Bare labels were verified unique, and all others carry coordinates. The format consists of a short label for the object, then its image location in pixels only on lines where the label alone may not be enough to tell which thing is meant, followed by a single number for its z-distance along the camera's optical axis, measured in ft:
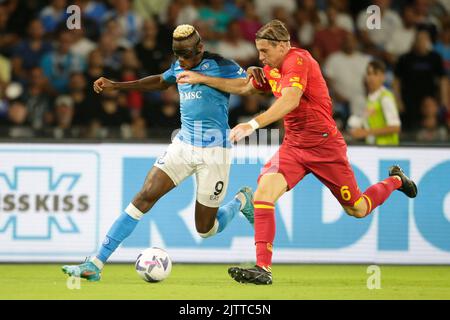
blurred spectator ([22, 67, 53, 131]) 42.01
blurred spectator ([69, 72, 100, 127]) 41.09
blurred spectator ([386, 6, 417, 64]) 47.83
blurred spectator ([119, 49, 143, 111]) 42.52
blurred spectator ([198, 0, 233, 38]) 46.37
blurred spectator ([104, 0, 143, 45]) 45.78
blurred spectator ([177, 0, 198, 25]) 46.07
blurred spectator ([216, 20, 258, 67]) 45.47
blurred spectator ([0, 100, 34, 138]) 41.60
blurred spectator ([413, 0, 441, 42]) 47.37
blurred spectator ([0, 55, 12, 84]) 43.83
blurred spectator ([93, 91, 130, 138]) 41.04
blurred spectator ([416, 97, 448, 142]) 43.16
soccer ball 28.35
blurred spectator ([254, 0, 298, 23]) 47.51
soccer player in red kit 27.14
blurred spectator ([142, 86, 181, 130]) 41.70
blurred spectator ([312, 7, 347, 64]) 46.39
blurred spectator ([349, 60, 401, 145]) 37.55
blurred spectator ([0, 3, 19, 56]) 45.44
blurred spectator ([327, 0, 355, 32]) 47.52
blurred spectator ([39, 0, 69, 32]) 45.78
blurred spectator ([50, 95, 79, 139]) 41.32
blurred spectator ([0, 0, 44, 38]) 45.96
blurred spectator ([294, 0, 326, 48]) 46.78
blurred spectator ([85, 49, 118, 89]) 42.37
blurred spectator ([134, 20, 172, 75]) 43.50
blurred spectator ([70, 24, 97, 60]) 44.62
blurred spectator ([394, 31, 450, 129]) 44.91
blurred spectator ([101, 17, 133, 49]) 44.68
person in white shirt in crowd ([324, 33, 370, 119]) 45.42
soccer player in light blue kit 28.71
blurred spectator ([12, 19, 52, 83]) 44.39
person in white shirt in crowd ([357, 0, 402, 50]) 47.67
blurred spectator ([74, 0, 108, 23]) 46.21
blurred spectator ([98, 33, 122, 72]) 43.09
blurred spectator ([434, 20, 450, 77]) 47.75
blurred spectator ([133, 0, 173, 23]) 46.98
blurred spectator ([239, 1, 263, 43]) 46.65
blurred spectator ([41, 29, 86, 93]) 43.96
